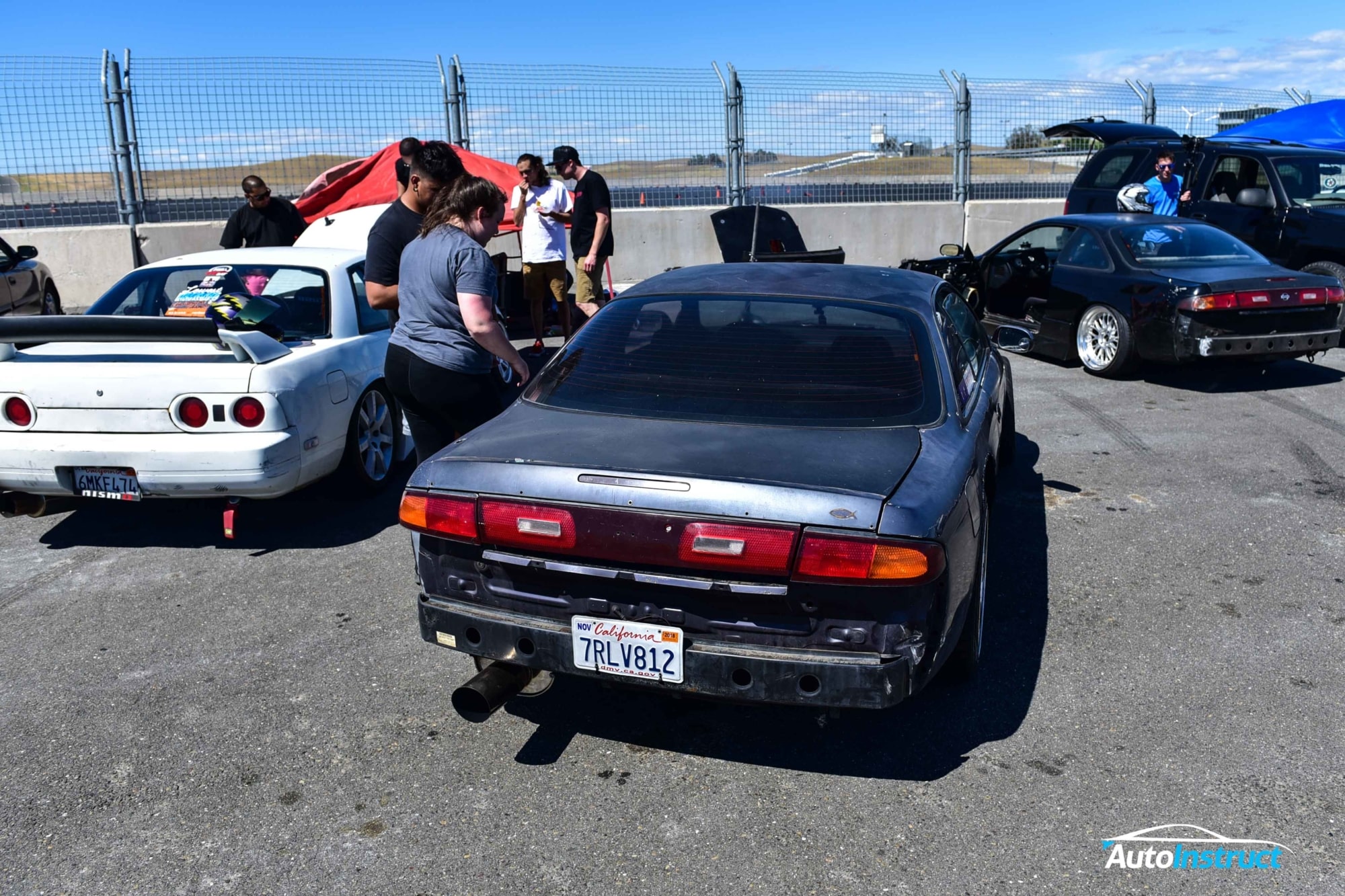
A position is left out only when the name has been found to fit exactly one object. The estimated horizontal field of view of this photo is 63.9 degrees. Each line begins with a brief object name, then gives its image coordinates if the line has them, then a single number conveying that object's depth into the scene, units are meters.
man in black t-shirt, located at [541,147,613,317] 8.98
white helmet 10.95
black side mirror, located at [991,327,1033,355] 5.01
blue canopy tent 13.86
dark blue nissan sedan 2.81
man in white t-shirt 9.07
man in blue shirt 10.91
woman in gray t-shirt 4.21
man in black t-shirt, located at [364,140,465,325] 4.77
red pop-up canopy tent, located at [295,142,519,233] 10.80
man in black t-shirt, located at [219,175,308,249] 8.53
